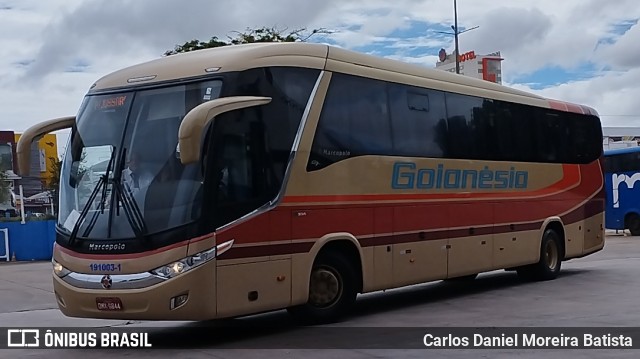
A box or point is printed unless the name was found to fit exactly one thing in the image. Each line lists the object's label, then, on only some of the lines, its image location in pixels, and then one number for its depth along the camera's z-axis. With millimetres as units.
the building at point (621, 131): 87950
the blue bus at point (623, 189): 35812
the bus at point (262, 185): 9555
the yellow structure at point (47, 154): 65125
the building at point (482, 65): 79406
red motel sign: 79625
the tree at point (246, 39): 27047
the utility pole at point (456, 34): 36319
